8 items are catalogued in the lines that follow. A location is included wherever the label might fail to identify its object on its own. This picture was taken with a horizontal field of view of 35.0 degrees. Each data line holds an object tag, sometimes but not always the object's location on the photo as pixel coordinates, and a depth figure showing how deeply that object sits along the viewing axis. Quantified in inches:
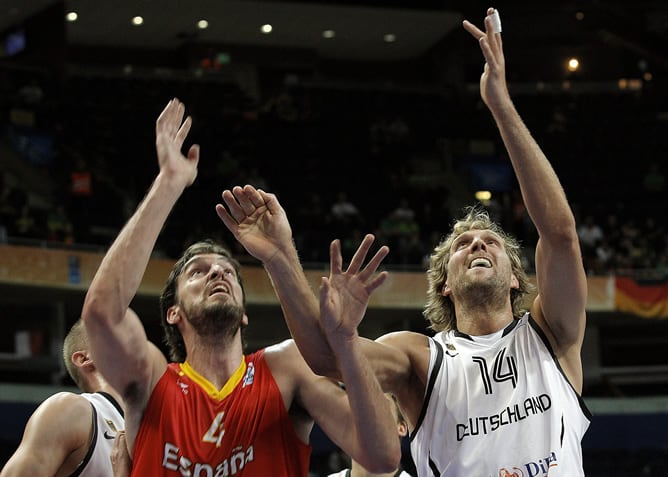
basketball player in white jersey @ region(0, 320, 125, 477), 194.1
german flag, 825.5
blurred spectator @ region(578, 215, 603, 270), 864.3
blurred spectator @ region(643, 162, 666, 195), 1006.4
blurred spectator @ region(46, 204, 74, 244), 735.1
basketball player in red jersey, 167.8
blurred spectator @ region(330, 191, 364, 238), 849.5
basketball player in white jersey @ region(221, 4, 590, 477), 178.5
